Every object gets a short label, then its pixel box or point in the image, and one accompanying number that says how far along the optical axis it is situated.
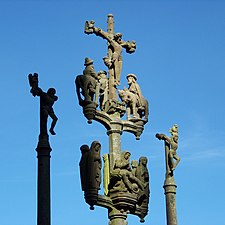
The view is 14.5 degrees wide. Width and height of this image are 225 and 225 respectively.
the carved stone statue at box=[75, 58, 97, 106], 23.86
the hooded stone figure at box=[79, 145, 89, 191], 23.00
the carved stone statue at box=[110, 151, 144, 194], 23.64
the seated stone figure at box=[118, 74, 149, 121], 25.12
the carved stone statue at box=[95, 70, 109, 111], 24.53
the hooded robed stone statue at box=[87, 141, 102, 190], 22.92
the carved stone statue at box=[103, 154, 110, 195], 23.66
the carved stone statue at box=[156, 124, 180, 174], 25.75
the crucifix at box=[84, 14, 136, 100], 25.22
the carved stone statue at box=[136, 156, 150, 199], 24.28
